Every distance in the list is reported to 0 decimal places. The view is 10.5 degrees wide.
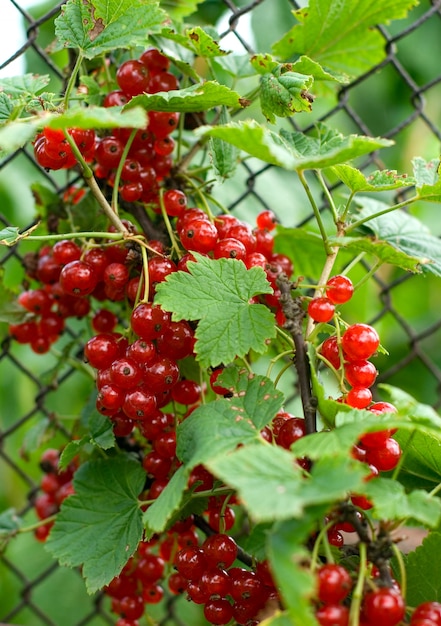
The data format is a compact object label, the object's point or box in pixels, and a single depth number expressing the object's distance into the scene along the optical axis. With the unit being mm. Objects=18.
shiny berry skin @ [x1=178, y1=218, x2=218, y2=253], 693
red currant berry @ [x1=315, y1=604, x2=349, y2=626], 616
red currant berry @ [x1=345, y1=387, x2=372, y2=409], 664
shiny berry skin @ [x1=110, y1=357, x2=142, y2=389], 680
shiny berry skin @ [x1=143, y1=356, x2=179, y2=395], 683
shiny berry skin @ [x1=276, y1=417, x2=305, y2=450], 661
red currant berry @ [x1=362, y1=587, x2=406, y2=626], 620
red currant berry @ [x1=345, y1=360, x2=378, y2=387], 670
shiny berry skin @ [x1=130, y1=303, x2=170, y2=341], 679
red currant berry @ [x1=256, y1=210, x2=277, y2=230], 740
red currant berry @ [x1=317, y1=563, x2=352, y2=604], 620
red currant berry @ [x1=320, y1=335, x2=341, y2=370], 675
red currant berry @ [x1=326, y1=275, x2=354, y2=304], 677
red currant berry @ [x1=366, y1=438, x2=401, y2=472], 651
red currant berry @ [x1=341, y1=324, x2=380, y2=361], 666
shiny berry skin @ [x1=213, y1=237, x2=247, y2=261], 690
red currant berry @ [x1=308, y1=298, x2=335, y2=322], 672
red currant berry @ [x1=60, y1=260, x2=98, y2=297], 706
